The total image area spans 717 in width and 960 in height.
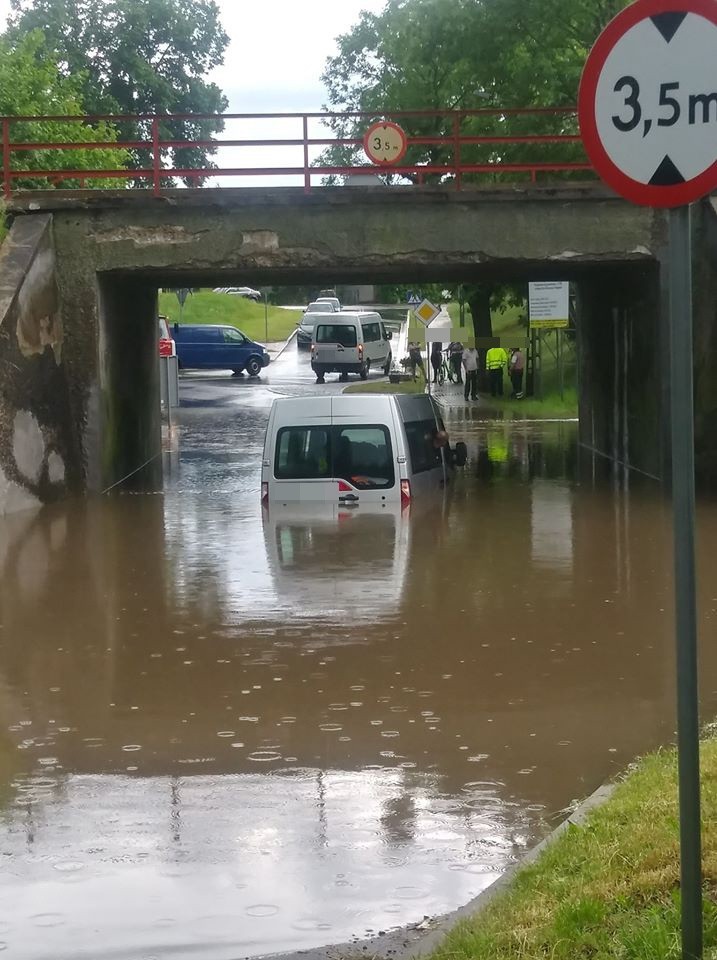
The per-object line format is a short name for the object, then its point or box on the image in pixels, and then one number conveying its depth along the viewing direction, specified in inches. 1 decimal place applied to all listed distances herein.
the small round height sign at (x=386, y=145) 858.8
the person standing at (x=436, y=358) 1973.4
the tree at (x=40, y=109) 1306.6
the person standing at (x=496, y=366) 1770.4
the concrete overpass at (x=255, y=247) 772.0
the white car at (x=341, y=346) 2037.4
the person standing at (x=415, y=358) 2077.0
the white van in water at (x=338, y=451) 635.5
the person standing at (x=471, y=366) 1764.3
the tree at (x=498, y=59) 1346.0
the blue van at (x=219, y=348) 2107.5
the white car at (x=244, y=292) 3467.0
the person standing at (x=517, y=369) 1708.9
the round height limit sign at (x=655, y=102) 151.3
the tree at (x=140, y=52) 2603.3
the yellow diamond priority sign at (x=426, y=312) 1551.4
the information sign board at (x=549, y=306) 1449.3
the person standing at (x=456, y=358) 2062.0
